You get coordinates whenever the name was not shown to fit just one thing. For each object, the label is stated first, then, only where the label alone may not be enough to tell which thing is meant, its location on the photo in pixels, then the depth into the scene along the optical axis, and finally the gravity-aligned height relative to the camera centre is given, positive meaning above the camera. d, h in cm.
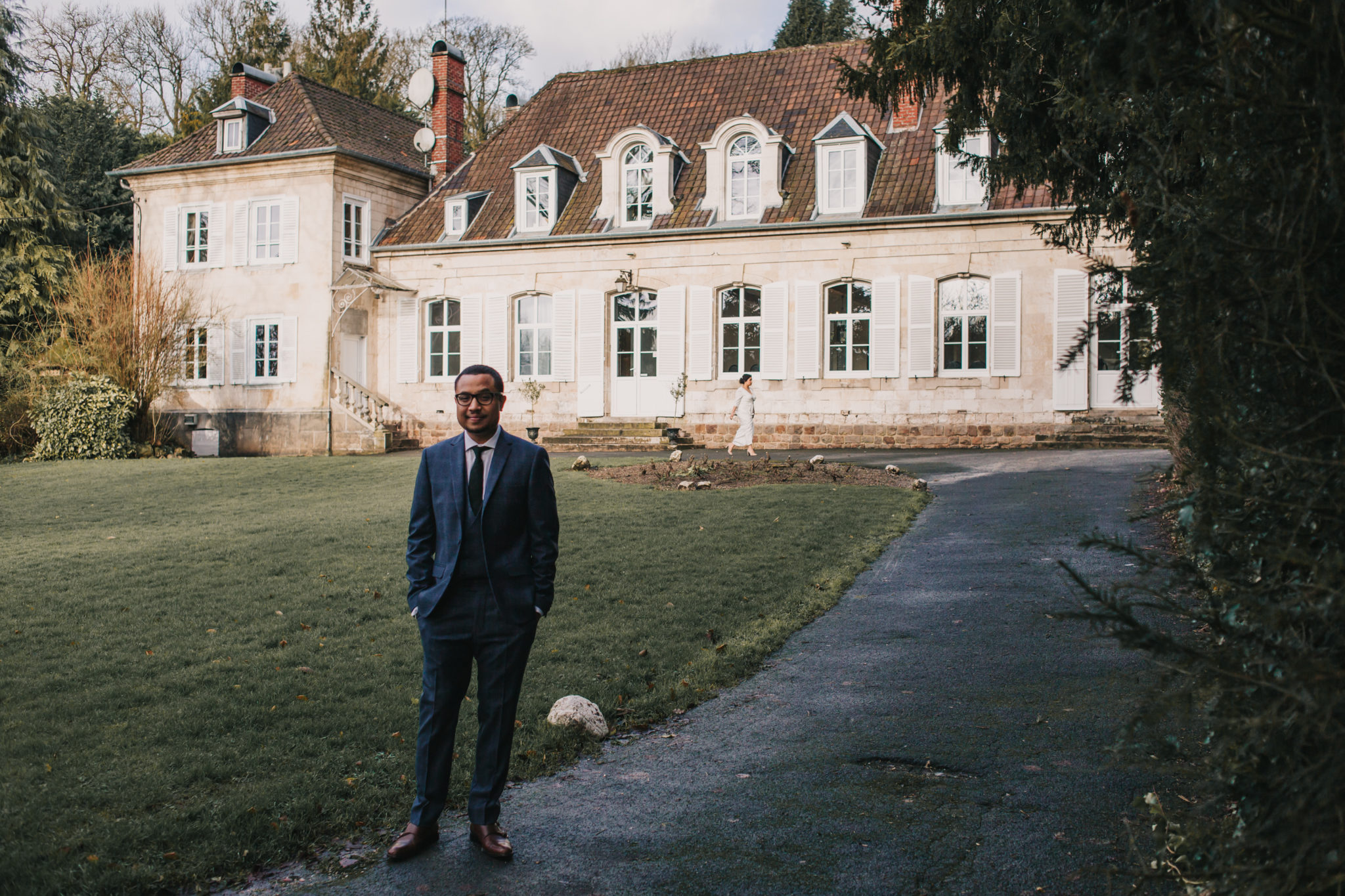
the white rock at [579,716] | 545 -152
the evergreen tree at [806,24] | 4138 +1615
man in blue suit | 409 -63
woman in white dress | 1972 +30
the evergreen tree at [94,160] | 3469 +910
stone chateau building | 2370 +396
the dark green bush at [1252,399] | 185 +6
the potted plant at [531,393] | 2683 +93
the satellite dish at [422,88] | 3047 +1002
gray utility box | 2886 -41
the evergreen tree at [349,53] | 4222 +1543
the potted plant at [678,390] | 2530 +95
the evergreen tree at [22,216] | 2873 +595
